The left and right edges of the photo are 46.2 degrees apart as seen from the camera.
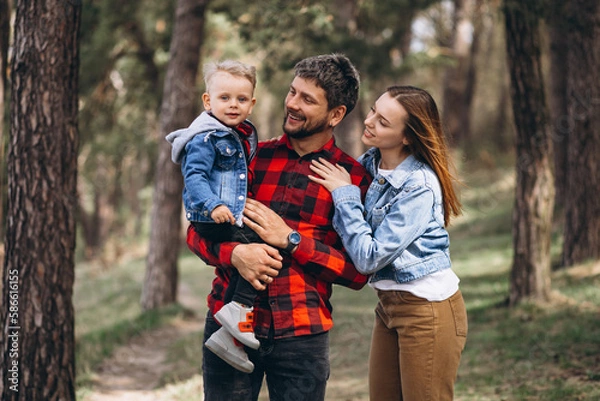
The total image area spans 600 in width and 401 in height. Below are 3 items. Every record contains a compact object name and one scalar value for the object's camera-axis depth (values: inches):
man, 122.3
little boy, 120.2
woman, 122.6
